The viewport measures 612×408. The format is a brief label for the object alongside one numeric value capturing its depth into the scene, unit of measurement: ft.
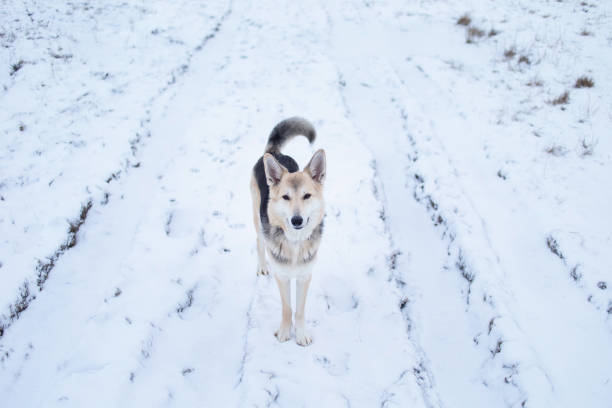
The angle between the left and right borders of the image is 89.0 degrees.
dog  9.36
